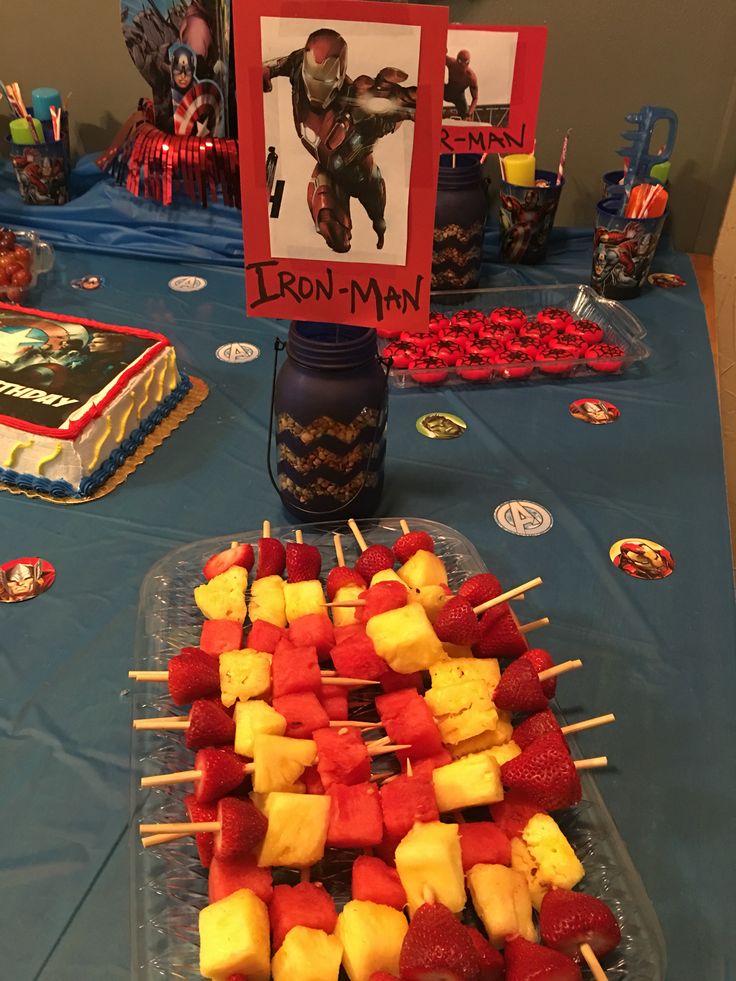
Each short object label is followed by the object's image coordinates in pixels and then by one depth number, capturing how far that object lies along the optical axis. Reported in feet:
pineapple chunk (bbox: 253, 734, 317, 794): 2.51
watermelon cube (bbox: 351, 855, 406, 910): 2.34
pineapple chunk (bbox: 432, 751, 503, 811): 2.52
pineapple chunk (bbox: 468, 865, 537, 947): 2.29
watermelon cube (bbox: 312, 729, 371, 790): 2.61
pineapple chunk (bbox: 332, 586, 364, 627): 3.22
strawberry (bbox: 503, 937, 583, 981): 2.14
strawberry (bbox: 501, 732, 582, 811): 2.52
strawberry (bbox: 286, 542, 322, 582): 3.36
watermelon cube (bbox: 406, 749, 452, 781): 2.65
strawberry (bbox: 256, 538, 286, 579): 3.43
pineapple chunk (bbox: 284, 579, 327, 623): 3.21
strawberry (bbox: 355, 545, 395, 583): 3.38
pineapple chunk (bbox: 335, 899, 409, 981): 2.18
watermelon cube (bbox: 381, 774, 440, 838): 2.45
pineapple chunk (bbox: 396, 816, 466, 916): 2.27
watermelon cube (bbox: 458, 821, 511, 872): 2.46
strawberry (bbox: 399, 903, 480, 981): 2.04
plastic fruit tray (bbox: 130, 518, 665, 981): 2.35
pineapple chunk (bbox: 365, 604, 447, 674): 2.83
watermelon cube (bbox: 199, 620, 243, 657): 3.04
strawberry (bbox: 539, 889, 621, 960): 2.23
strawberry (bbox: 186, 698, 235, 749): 2.64
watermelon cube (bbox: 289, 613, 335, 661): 3.03
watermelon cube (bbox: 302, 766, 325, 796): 2.64
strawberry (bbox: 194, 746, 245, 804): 2.48
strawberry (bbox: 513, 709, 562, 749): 2.73
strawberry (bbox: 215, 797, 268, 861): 2.33
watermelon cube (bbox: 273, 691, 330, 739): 2.73
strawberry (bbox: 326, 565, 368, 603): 3.34
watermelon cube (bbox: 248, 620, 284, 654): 3.02
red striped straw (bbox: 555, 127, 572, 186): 6.44
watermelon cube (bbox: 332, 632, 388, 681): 2.91
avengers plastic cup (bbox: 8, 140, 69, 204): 6.89
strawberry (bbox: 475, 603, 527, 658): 3.05
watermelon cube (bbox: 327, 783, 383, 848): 2.46
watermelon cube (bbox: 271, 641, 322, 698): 2.83
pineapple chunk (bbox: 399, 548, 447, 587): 3.23
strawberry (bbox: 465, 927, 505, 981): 2.20
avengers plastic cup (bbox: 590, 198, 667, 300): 5.95
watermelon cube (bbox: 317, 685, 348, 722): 2.87
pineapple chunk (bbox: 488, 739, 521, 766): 2.69
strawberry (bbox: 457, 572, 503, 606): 3.14
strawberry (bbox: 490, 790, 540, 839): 2.55
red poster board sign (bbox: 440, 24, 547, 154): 5.20
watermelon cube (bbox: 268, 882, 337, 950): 2.29
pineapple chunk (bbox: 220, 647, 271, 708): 2.84
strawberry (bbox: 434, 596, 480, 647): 2.93
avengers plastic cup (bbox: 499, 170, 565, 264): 6.42
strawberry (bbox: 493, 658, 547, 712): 2.75
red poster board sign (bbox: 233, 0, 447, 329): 2.81
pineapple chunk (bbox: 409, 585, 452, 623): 3.09
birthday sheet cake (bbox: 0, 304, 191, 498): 4.03
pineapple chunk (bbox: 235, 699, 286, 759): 2.63
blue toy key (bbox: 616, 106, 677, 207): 5.97
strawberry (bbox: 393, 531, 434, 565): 3.45
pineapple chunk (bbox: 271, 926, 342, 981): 2.15
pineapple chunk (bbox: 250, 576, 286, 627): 3.20
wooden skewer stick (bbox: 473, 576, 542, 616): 3.04
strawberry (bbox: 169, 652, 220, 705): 2.83
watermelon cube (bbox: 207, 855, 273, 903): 2.38
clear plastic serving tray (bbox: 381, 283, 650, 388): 5.67
